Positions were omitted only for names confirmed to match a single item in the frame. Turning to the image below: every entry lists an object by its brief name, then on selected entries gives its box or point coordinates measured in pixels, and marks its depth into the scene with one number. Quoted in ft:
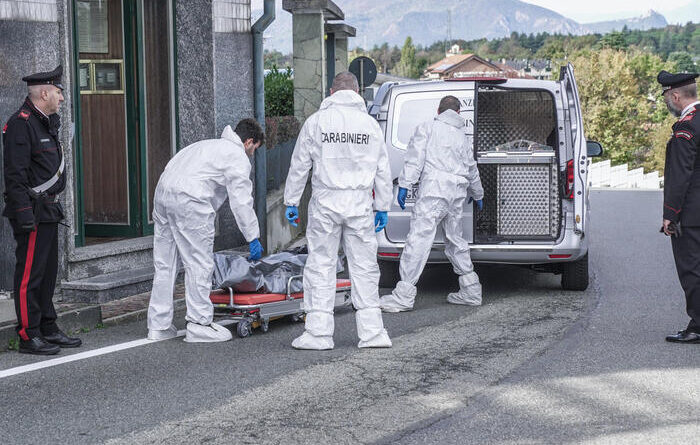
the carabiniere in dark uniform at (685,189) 23.66
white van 30.68
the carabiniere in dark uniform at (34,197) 21.98
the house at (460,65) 479.00
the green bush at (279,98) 62.28
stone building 34.71
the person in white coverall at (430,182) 29.09
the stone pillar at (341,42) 63.98
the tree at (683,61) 449.52
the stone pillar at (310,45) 55.52
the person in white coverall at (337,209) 23.03
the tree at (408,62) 487.20
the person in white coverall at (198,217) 23.57
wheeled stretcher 24.48
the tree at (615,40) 429.05
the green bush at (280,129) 47.65
